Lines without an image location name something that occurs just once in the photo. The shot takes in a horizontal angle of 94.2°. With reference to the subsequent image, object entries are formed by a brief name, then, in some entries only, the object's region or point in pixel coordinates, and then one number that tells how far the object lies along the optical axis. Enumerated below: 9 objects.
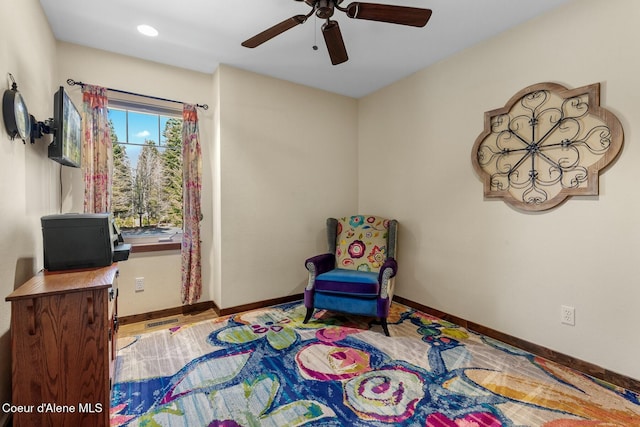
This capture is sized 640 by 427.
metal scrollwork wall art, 2.04
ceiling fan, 1.67
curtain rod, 2.66
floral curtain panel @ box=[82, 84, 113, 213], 2.66
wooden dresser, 1.36
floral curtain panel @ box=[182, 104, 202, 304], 3.15
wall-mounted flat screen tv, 1.87
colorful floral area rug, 1.69
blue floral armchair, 2.75
